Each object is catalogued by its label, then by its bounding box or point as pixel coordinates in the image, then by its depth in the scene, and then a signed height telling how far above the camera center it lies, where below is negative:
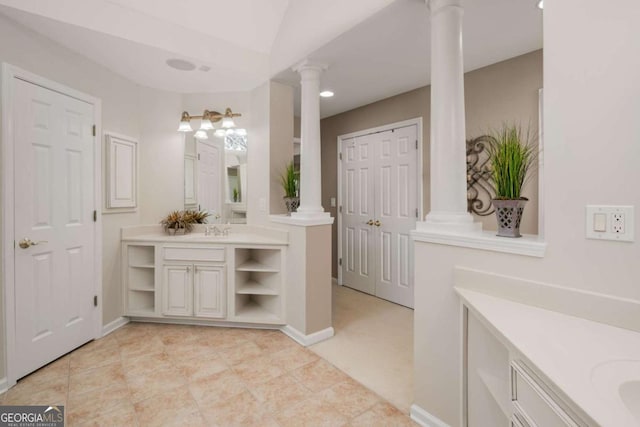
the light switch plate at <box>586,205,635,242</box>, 1.04 -0.05
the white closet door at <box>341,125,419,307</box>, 3.49 -0.01
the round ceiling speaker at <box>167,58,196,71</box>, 2.63 +1.29
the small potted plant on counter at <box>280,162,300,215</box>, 2.86 +0.19
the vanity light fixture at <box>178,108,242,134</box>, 3.26 +0.99
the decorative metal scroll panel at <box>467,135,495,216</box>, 2.79 +0.29
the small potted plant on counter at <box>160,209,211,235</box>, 3.21 -0.10
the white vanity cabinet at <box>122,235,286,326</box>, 2.83 -0.67
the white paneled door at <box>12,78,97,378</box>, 2.06 -0.10
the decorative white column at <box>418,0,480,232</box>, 1.63 +0.50
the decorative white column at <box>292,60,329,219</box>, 2.63 +0.55
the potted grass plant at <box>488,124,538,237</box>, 1.38 +0.13
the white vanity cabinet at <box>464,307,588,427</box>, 0.78 -0.61
